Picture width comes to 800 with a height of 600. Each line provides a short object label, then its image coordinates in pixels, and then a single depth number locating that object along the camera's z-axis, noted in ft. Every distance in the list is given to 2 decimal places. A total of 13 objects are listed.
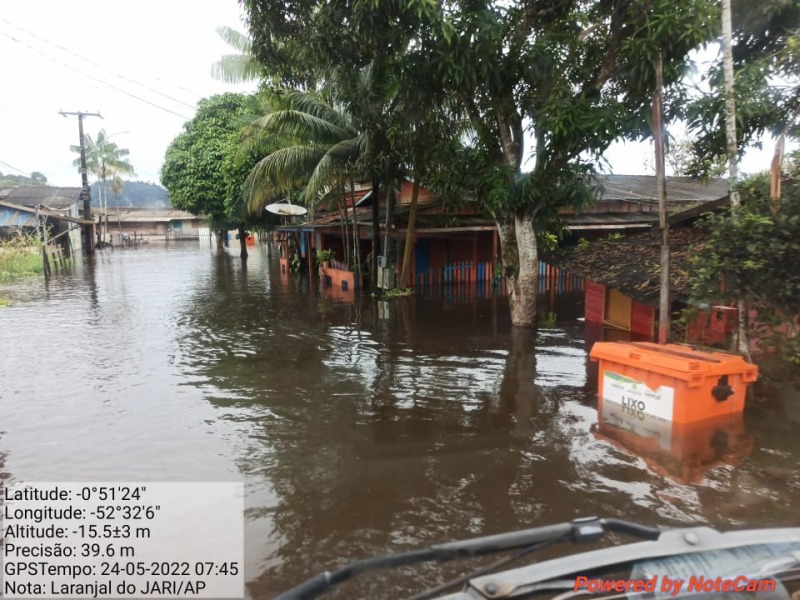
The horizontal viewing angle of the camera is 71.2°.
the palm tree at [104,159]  165.48
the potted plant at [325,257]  70.74
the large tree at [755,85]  23.88
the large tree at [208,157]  98.02
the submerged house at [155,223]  202.90
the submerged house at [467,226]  56.90
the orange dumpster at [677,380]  19.06
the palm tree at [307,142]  49.82
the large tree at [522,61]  27.20
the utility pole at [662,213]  24.29
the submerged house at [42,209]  95.04
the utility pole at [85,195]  101.04
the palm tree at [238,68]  53.93
